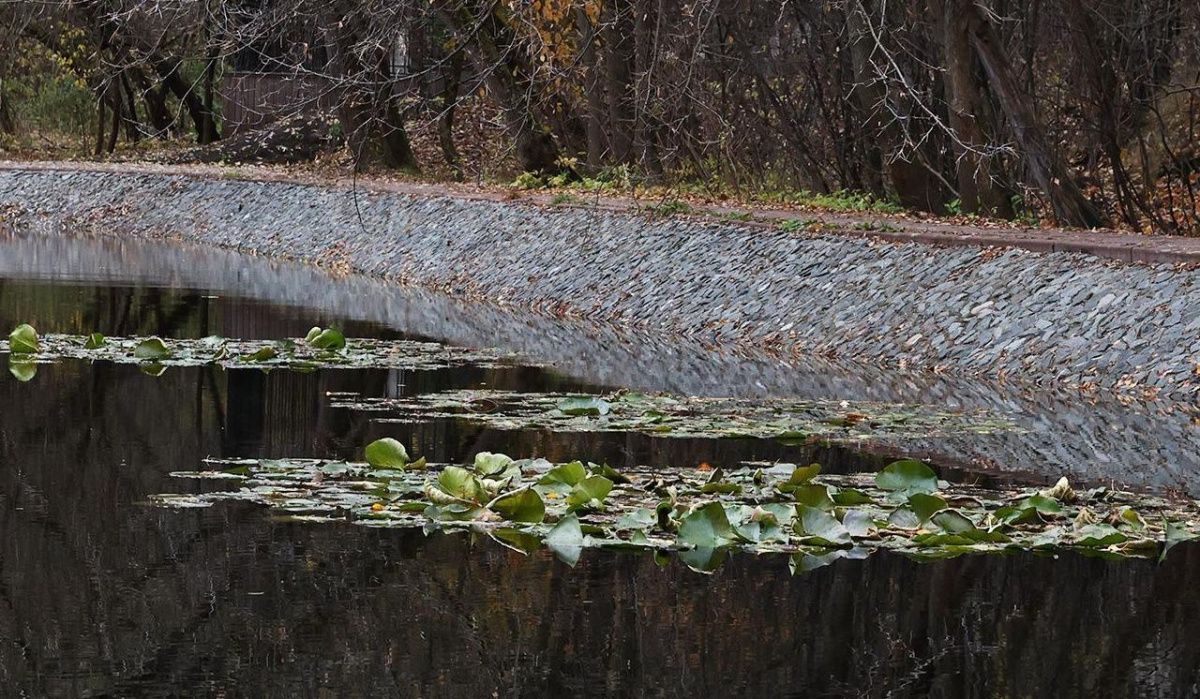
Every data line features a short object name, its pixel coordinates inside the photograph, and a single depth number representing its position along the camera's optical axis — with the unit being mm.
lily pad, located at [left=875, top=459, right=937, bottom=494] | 20109
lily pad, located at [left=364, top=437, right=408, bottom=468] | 21187
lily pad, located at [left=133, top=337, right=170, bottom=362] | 33062
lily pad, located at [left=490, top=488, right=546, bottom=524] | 18906
